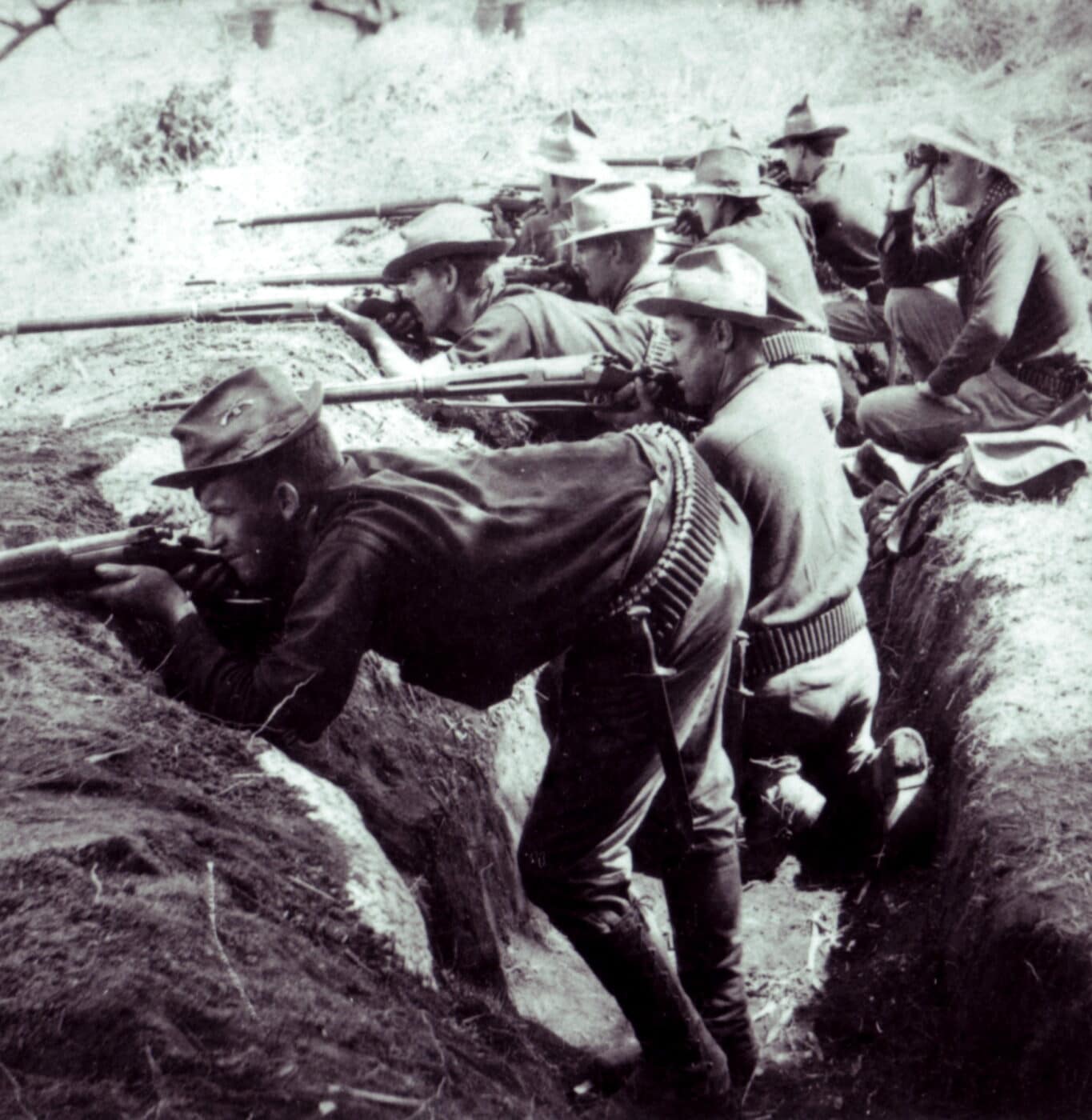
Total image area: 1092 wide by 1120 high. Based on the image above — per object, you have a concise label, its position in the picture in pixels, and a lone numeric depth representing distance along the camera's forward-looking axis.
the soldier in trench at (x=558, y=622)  3.12
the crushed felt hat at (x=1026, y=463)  6.12
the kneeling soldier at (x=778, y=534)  4.39
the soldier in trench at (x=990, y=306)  6.04
